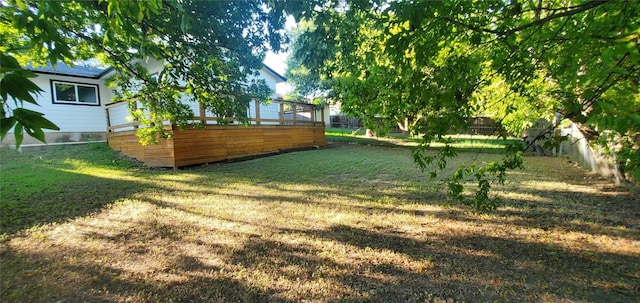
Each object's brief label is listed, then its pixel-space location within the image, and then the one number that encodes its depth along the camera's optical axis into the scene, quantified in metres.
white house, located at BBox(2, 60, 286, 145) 11.38
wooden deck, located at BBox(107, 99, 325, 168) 7.55
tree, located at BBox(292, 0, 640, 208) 1.57
